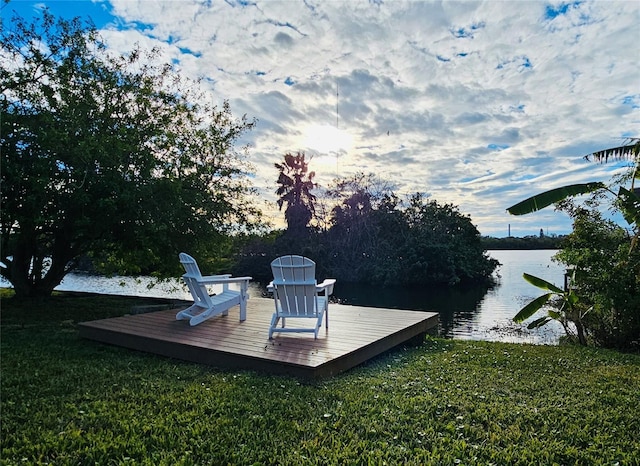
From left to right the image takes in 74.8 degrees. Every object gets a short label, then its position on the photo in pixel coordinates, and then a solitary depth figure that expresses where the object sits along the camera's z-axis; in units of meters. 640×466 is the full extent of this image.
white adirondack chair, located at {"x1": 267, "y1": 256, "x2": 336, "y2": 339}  5.11
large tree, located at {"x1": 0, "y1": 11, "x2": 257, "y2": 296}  6.93
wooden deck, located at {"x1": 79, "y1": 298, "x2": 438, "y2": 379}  4.18
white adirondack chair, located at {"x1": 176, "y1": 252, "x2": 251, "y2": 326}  5.74
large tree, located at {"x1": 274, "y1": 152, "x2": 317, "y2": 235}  28.92
